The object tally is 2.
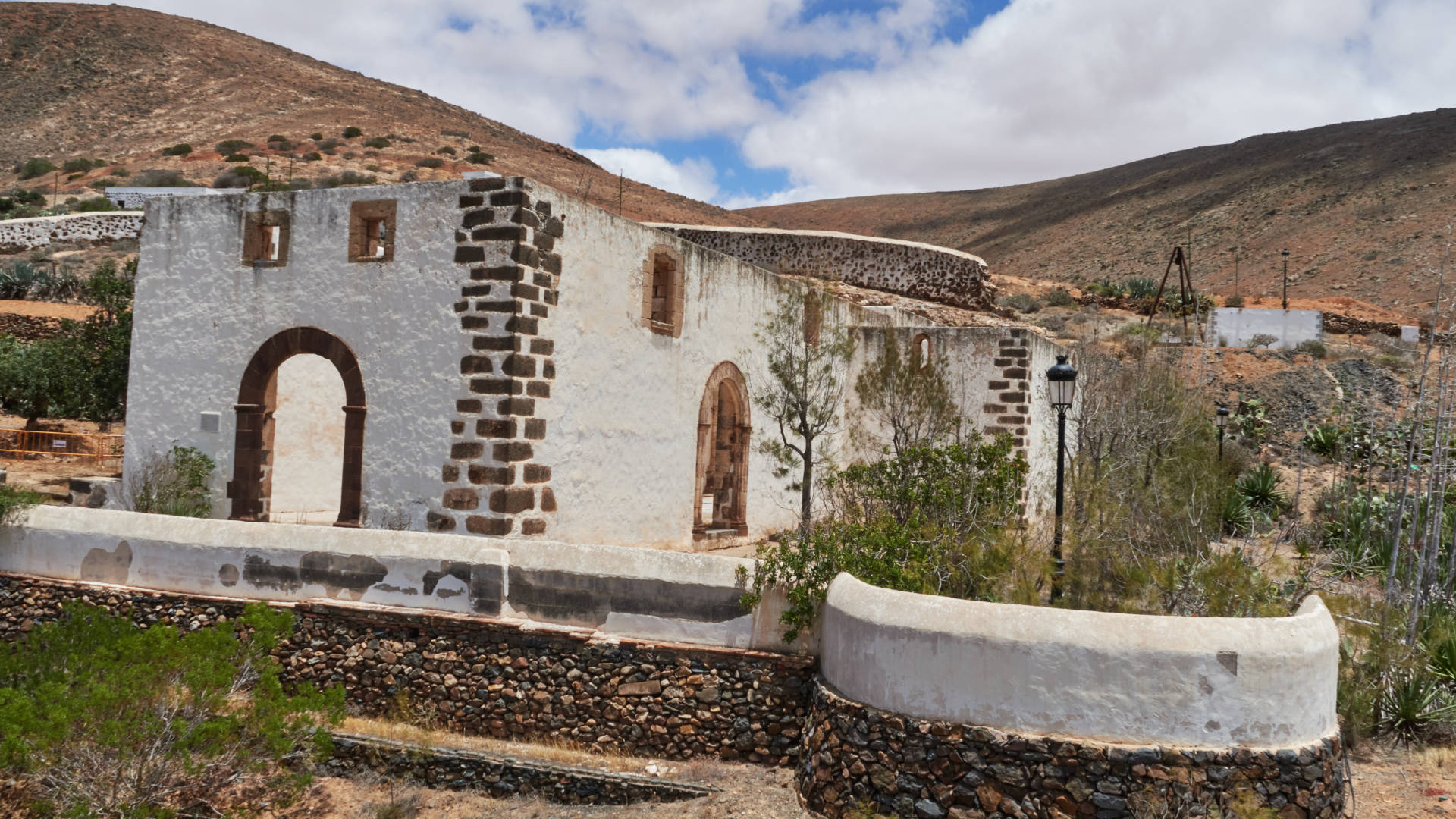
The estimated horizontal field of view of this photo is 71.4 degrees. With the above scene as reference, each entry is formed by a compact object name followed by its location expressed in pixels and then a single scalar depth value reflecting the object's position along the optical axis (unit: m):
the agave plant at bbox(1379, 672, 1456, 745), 7.64
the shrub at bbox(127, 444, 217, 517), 10.08
